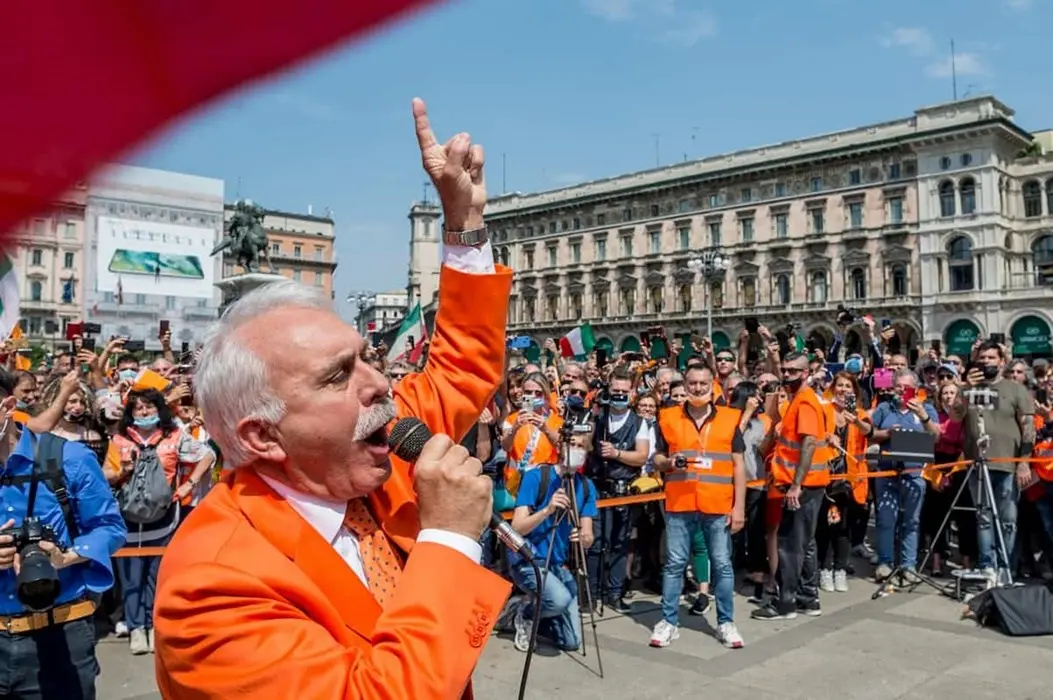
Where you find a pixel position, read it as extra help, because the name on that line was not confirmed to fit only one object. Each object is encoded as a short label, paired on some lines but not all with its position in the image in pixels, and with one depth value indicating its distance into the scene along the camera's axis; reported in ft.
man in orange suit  4.81
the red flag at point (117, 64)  2.26
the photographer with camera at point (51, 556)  10.36
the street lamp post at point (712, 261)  116.67
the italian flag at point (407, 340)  42.29
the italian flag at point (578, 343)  54.60
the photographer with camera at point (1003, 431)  26.84
